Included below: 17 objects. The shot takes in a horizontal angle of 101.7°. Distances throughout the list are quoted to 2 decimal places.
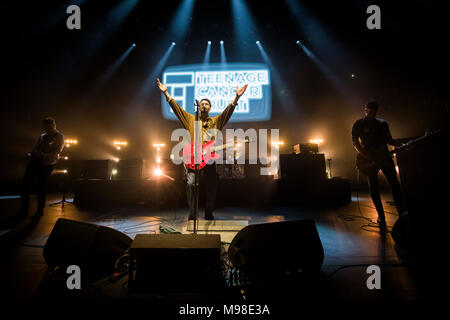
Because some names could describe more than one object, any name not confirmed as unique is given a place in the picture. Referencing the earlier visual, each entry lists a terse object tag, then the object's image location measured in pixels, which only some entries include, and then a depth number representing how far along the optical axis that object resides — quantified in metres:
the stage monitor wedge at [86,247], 1.25
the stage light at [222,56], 7.49
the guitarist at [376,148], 2.59
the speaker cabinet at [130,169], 5.15
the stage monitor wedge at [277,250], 1.22
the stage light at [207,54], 7.47
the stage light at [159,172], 4.62
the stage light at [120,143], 8.25
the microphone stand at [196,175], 1.90
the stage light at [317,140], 8.20
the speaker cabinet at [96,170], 4.98
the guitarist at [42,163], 3.14
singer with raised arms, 2.89
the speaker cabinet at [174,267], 1.07
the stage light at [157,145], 8.48
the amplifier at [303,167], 4.42
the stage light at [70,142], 6.52
